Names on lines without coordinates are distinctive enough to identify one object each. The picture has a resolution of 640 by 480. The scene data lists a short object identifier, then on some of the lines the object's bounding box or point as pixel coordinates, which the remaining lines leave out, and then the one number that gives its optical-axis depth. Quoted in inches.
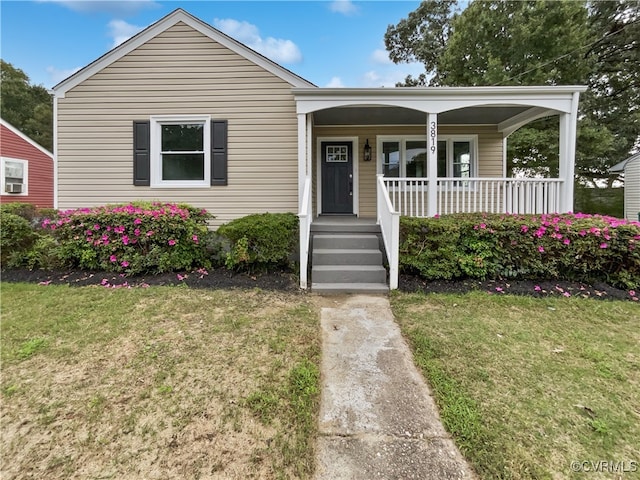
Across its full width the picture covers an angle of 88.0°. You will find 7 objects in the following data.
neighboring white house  523.5
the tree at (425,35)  791.1
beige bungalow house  270.4
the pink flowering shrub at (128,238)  211.8
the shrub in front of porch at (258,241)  206.5
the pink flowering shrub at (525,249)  193.3
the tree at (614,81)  635.5
